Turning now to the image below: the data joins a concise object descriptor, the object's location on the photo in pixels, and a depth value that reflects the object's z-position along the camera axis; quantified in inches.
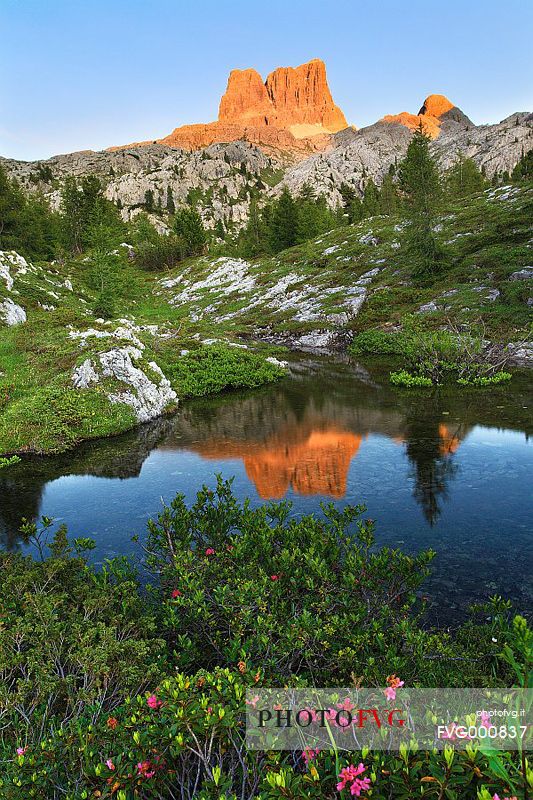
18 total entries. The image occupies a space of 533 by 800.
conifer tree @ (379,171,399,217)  4183.1
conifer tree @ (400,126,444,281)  2059.5
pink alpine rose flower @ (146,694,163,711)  169.5
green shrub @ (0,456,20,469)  700.0
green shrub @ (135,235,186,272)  4164.4
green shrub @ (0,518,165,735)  207.9
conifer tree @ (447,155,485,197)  3998.5
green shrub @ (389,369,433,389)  1116.5
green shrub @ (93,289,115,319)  1744.6
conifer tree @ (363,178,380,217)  4057.6
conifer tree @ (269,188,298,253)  3663.9
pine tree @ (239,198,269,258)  4028.1
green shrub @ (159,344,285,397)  1184.5
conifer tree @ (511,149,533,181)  4224.9
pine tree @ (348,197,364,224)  4087.8
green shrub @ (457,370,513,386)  1079.7
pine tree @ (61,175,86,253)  3754.9
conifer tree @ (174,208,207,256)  4227.4
